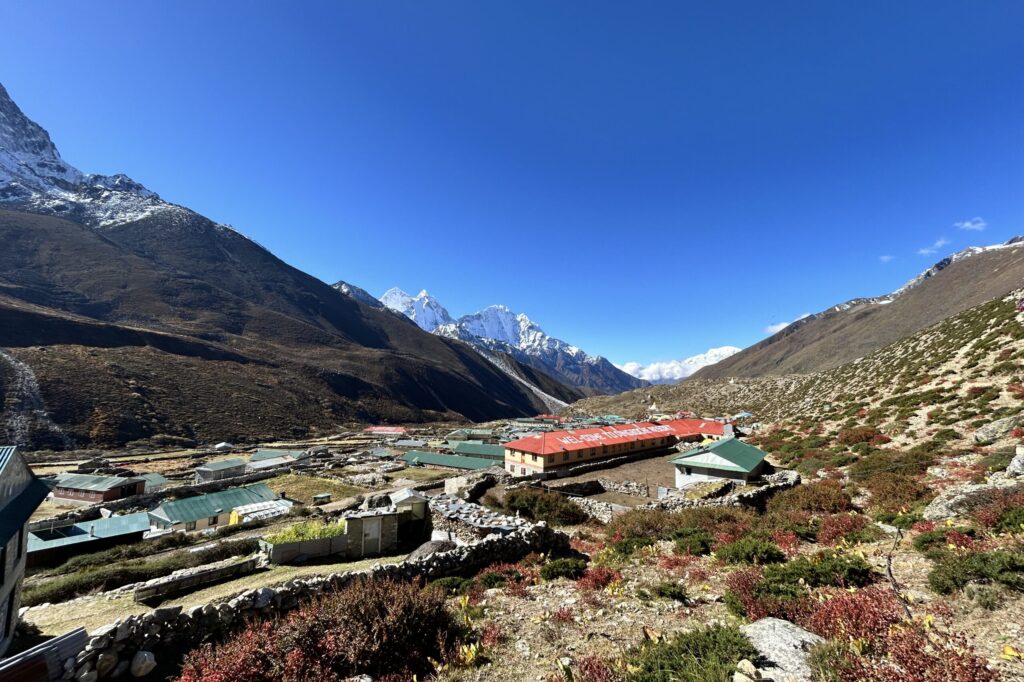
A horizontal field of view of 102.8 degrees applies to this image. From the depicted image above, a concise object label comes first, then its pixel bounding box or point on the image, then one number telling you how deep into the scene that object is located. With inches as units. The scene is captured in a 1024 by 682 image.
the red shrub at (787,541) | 499.8
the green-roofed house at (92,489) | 1872.5
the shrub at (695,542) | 544.4
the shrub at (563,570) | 490.0
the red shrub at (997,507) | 414.3
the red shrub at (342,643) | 276.5
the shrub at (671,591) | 389.3
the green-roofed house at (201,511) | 1316.4
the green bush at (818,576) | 356.8
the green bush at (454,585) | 461.3
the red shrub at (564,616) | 360.2
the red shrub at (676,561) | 486.9
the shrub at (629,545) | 573.9
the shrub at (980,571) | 289.1
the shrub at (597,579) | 438.9
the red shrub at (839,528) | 516.7
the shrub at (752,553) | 462.0
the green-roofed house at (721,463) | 1105.4
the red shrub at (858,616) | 251.6
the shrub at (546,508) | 918.4
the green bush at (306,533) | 602.5
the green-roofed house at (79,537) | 968.3
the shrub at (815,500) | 681.0
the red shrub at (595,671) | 246.4
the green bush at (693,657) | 232.8
